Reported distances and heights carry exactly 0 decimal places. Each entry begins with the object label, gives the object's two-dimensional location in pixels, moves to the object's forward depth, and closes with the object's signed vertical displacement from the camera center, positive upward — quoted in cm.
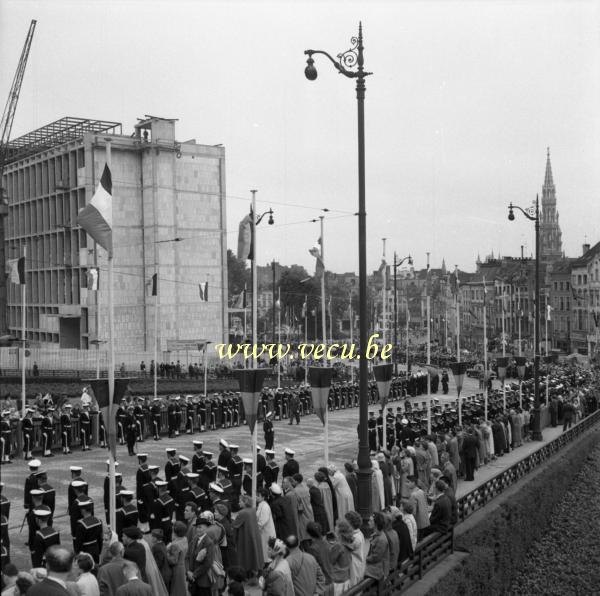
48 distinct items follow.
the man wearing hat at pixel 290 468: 1503 -306
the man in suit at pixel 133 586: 845 -300
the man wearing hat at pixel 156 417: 2769 -376
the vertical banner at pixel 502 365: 3487 -255
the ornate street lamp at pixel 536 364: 2839 -214
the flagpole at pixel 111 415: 1165 -162
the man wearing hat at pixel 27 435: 2347 -366
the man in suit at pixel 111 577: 895 -306
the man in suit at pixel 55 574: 750 -262
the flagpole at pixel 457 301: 4097 +46
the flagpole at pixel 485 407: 2760 -357
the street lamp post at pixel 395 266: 4651 +267
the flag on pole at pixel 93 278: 3596 +171
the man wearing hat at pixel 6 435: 2242 -355
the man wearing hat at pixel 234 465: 1705 -340
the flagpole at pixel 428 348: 2244 -147
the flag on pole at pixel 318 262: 2184 +140
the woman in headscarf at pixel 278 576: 912 -315
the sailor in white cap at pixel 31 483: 1382 -305
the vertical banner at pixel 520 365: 3884 -296
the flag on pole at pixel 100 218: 1293 +162
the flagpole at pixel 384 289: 3338 +94
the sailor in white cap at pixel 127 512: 1223 -314
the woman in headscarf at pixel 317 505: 1402 -353
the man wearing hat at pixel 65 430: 2468 -374
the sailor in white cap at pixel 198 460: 1659 -316
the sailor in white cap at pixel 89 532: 1147 -324
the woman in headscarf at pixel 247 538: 1232 -363
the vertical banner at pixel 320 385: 1634 -156
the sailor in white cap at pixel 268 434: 2540 -402
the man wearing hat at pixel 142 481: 1445 -320
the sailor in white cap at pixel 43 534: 1055 -301
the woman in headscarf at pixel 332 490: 1481 -347
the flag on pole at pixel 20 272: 2731 +156
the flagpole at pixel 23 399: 2298 -251
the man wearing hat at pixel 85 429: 2527 -376
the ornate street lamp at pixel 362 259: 1452 +98
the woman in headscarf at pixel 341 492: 1493 -351
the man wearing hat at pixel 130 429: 2439 -367
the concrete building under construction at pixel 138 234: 6512 +699
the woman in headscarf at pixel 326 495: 1450 -347
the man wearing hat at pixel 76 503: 1248 -306
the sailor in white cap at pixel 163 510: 1314 -337
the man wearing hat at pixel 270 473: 1681 -352
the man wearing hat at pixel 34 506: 1236 -319
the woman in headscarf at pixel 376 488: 1623 -376
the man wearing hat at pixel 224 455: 1730 -321
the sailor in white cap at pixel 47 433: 2411 -370
